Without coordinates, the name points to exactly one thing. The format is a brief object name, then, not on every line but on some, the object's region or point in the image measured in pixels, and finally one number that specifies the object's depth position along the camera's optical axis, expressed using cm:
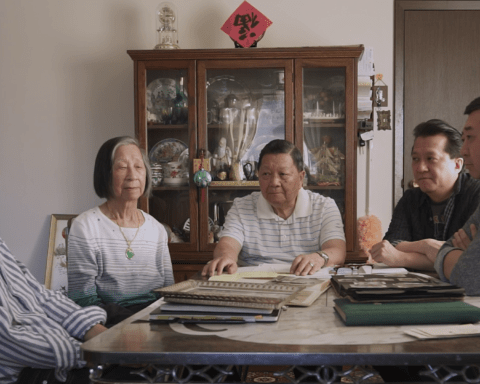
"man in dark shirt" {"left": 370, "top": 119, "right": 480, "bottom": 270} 222
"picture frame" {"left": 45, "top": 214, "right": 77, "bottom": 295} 351
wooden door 341
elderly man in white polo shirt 221
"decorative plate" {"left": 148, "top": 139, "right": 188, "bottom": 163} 325
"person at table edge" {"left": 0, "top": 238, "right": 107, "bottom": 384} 119
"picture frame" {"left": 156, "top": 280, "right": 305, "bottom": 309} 104
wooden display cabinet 314
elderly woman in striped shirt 183
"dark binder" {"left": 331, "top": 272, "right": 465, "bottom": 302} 110
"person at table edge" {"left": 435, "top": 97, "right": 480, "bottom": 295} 133
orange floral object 323
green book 99
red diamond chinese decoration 319
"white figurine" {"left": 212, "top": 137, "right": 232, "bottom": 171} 326
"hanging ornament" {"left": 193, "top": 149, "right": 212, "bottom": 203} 316
